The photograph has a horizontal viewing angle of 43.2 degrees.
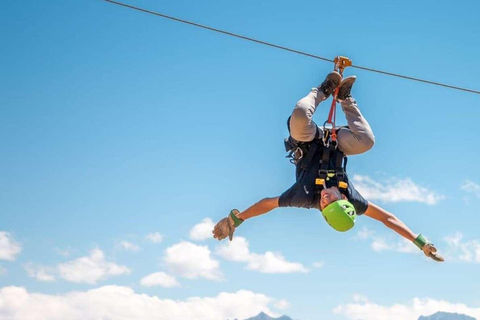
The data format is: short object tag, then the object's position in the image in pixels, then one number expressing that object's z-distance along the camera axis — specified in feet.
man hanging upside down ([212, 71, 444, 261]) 25.62
